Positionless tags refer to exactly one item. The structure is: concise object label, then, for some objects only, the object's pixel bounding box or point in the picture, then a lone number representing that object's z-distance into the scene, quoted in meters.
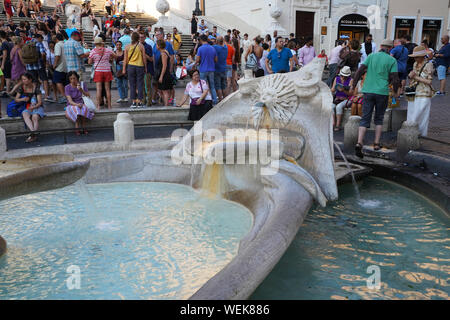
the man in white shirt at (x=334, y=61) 10.67
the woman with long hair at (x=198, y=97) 8.14
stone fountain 4.04
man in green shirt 6.22
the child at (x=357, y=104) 7.84
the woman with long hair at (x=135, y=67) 9.23
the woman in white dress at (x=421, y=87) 6.94
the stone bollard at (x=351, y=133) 6.64
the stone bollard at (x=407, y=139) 6.02
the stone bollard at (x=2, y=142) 5.96
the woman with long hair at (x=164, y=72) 9.40
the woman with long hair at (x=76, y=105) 7.92
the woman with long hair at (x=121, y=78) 10.35
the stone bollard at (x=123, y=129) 6.33
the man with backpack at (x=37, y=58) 9.66
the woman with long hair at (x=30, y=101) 7.54
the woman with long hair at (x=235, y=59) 12.45
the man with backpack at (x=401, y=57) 9.95
